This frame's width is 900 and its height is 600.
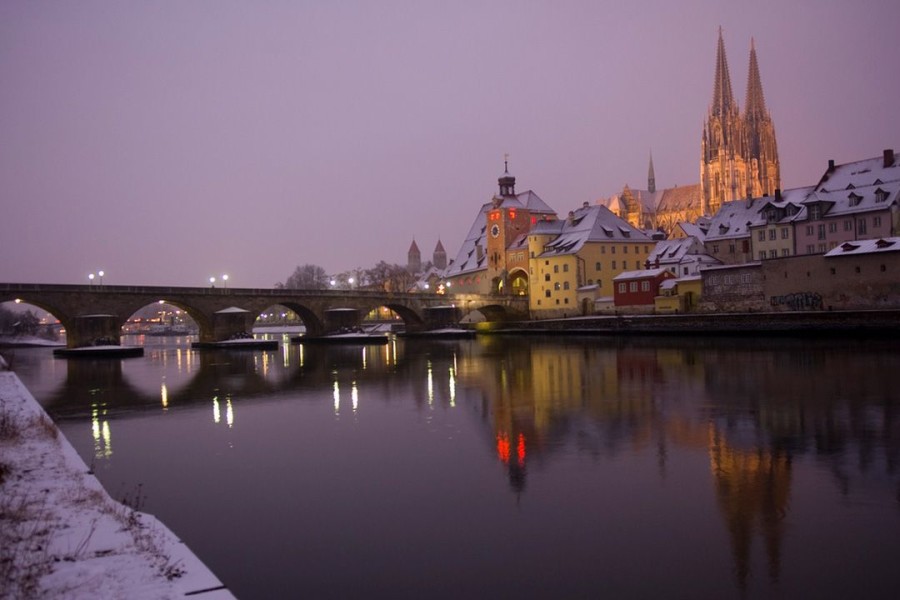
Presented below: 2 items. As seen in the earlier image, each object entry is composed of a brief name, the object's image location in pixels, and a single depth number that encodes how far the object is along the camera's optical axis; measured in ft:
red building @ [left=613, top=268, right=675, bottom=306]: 240.73
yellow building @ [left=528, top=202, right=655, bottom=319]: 279.49
